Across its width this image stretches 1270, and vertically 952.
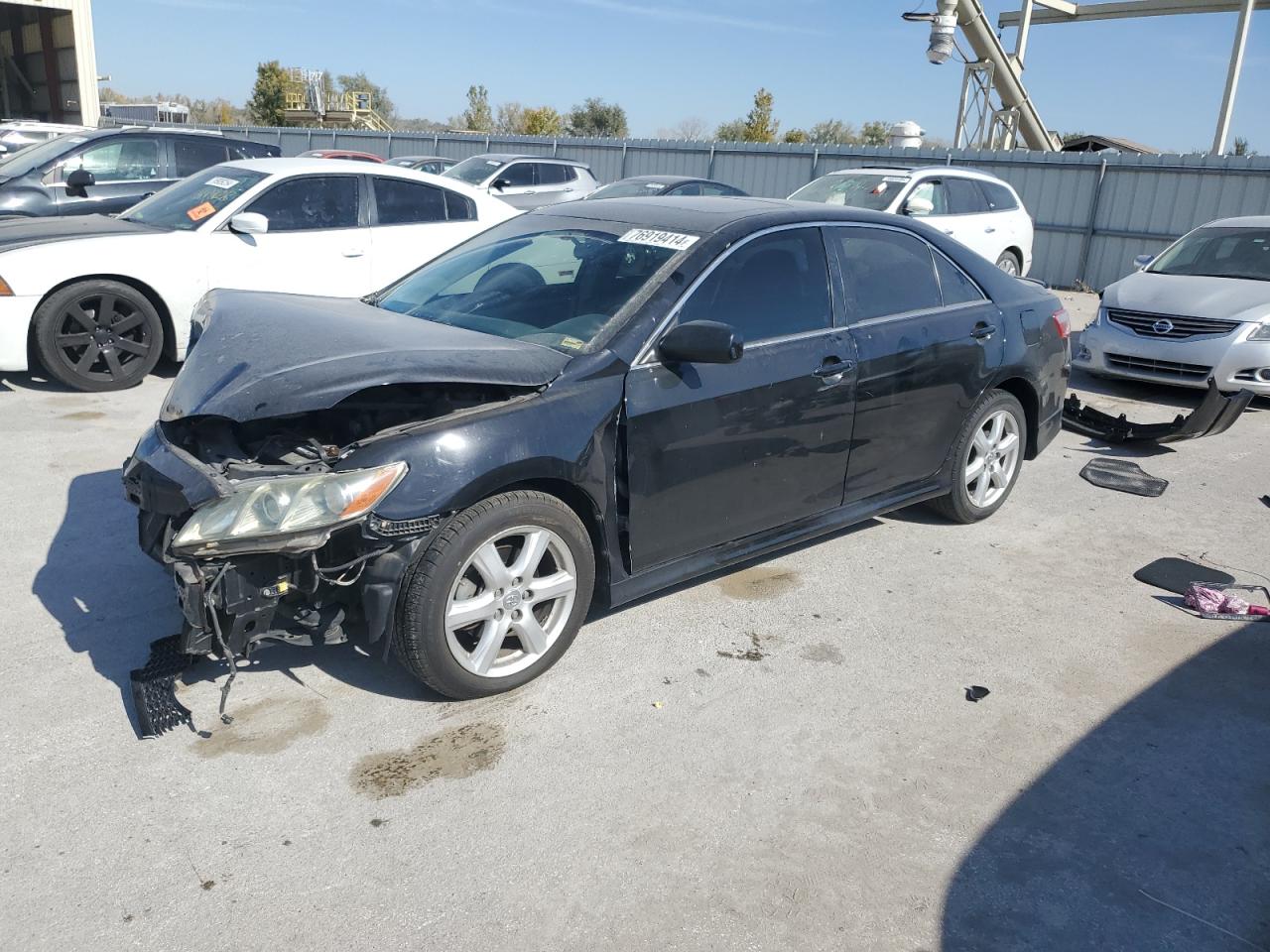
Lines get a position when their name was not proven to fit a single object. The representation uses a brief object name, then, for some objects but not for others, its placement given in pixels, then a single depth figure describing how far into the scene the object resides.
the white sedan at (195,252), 6.98
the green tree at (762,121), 43.66
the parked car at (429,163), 19.61
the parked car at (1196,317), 8.22
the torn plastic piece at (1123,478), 6.38
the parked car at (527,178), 16.30
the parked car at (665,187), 14.78
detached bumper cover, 7.05
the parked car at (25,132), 18.91
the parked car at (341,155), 18.80
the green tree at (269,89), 50.50
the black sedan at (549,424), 3.20
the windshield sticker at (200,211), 7.73
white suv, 11.96
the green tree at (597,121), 56.41
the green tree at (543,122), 47.91
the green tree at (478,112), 58.31
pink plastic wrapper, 4.60
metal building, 29.89
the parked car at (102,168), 9.84
